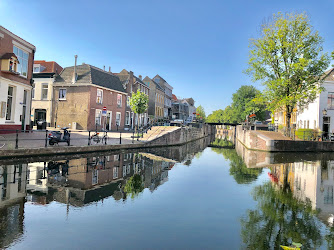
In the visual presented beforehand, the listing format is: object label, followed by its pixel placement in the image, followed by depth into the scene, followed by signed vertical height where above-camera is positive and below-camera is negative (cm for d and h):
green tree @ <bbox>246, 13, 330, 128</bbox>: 2652 +816
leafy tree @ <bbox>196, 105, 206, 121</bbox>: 11271 +928
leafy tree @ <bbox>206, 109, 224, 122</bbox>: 12794 +892
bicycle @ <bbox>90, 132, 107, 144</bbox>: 1781 -101
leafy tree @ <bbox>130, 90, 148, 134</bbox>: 2775 +288
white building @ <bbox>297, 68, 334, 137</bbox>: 3130 +353
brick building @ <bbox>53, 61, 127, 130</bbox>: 3016 +346
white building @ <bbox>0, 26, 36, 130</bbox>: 1727 +324
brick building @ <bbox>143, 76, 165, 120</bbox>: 5203 +631
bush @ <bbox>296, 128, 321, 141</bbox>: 2711 +1
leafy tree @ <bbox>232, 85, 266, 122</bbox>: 6788 +806
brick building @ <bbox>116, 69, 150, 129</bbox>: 3934 +675
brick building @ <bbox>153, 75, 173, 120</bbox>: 6125 +978
